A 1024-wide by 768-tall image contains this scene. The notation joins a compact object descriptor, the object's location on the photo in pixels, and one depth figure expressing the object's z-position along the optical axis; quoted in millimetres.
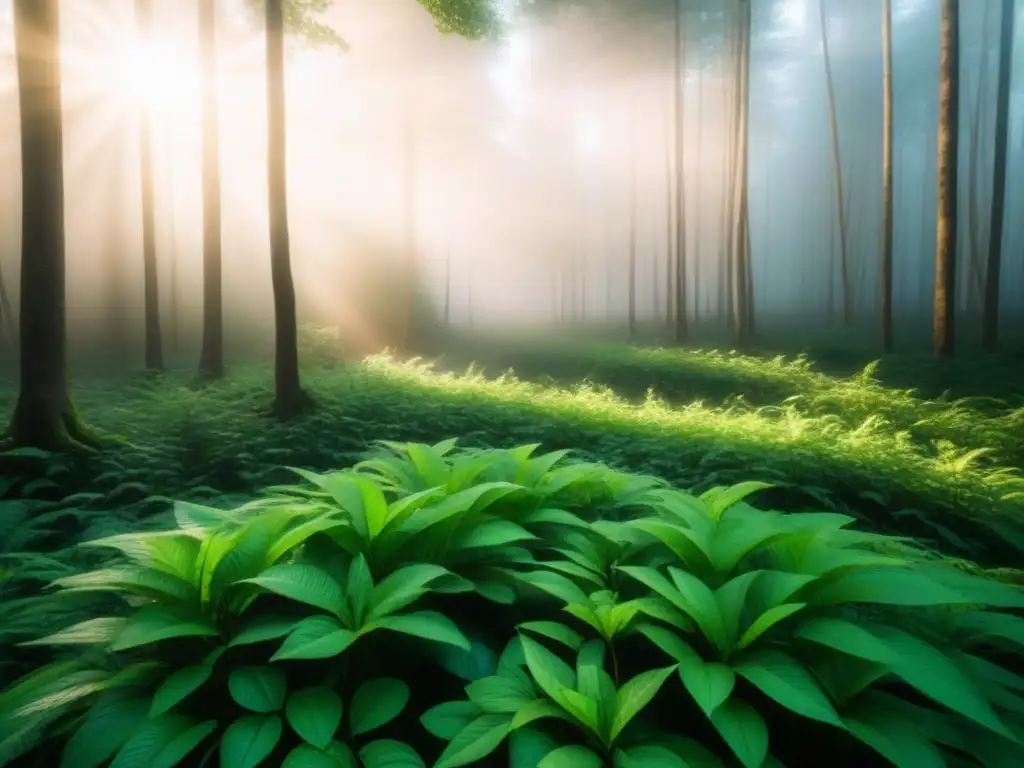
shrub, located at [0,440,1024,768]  1330
